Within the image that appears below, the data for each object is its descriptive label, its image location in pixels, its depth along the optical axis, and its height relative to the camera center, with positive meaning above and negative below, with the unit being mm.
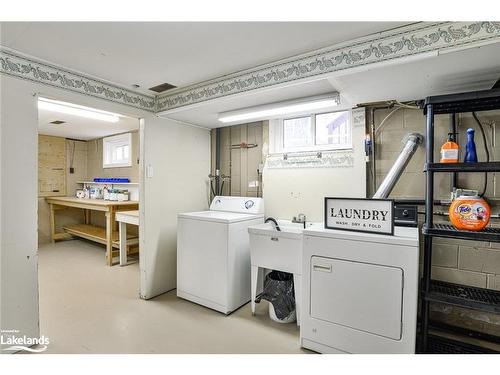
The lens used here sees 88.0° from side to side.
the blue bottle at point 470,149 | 1687 +243
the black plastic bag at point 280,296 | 2285 -997
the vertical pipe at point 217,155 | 3428 +389
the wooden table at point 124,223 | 3525 -566
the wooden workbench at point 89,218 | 3910 -657
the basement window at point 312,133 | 2605 +561
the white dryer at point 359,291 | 1595 -702
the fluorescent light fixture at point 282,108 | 2160 +704
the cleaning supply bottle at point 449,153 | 1655 +213
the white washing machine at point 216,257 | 2436 -718
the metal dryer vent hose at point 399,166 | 2053 +156
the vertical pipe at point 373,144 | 2330 +368
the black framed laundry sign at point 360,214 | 1700 -204
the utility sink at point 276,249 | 2189 -568
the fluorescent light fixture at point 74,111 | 2977 +896
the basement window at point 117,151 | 4846 +649
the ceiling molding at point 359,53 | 1364 +843
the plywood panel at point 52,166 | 5082 +351
